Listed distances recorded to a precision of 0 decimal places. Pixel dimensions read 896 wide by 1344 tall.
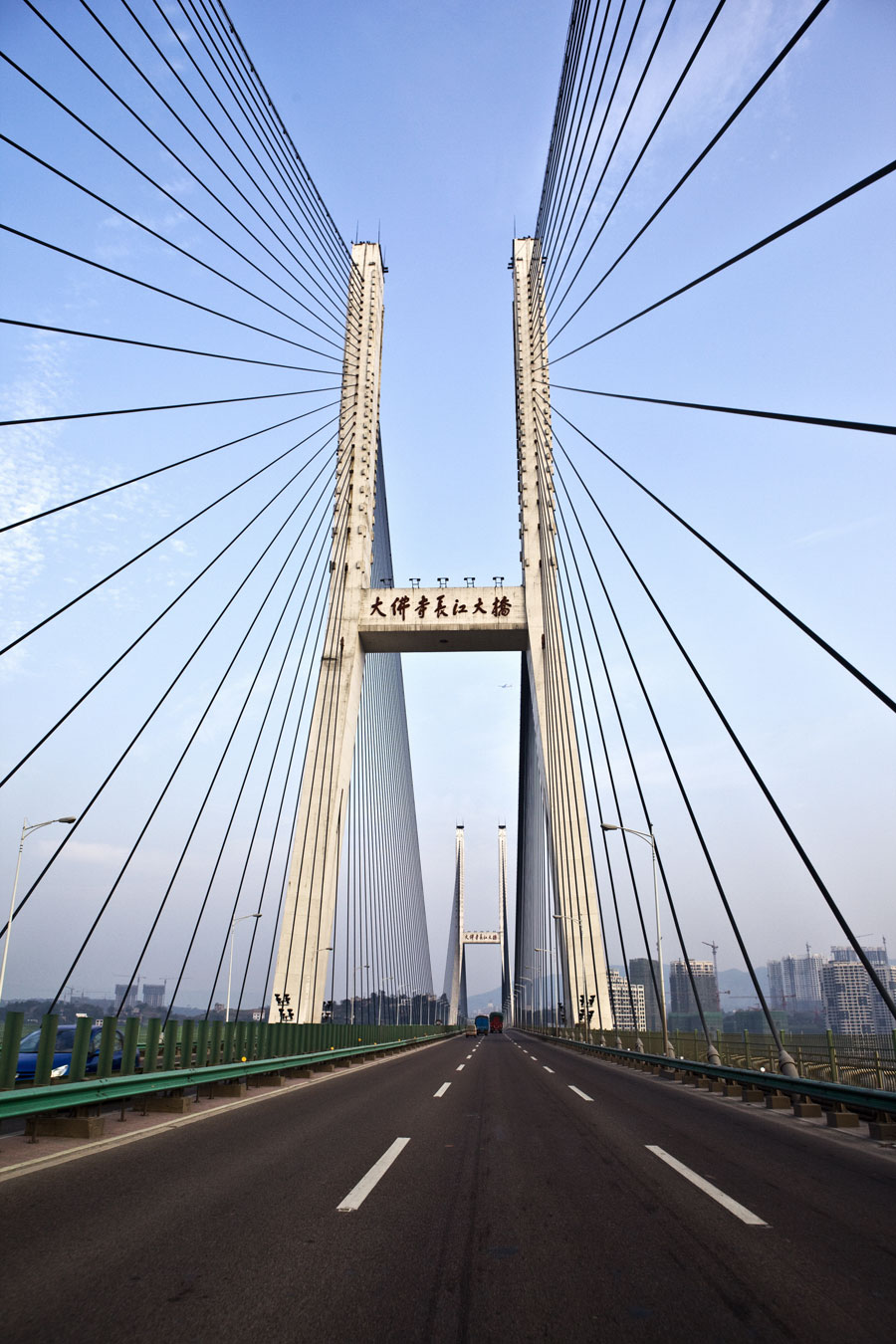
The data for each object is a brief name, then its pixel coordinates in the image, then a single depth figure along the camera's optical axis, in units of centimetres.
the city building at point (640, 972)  4616
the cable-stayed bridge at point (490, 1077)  428
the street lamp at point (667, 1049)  2406
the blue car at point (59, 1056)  1208
